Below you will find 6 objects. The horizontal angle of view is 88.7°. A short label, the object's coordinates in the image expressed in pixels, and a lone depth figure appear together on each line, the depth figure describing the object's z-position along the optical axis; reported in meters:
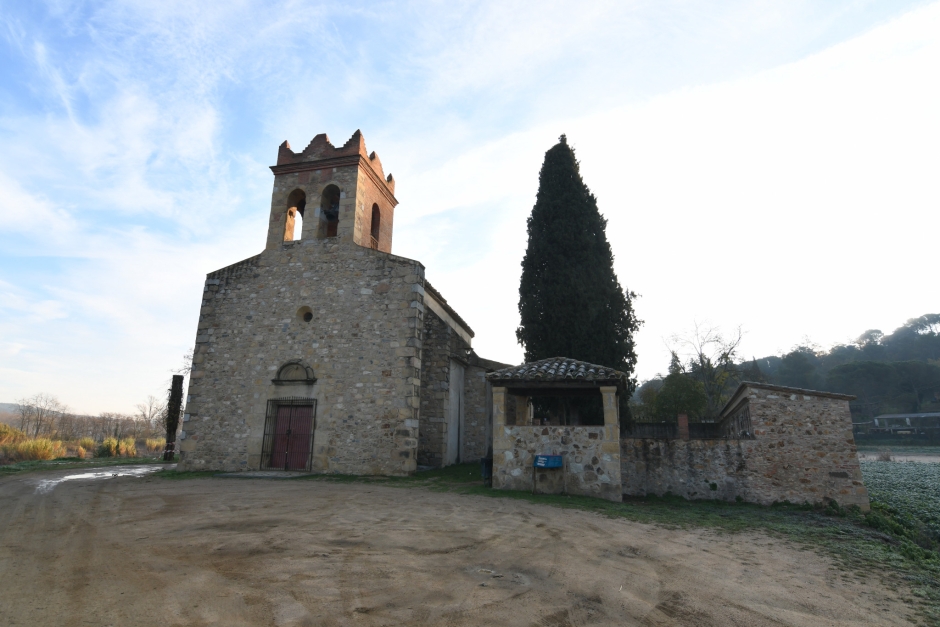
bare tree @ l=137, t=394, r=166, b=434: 49.74
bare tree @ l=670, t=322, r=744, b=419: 28.86
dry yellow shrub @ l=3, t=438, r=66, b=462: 19.91
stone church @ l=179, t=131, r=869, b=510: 10.95
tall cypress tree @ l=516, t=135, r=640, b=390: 16.16
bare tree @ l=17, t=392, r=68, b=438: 48.62
